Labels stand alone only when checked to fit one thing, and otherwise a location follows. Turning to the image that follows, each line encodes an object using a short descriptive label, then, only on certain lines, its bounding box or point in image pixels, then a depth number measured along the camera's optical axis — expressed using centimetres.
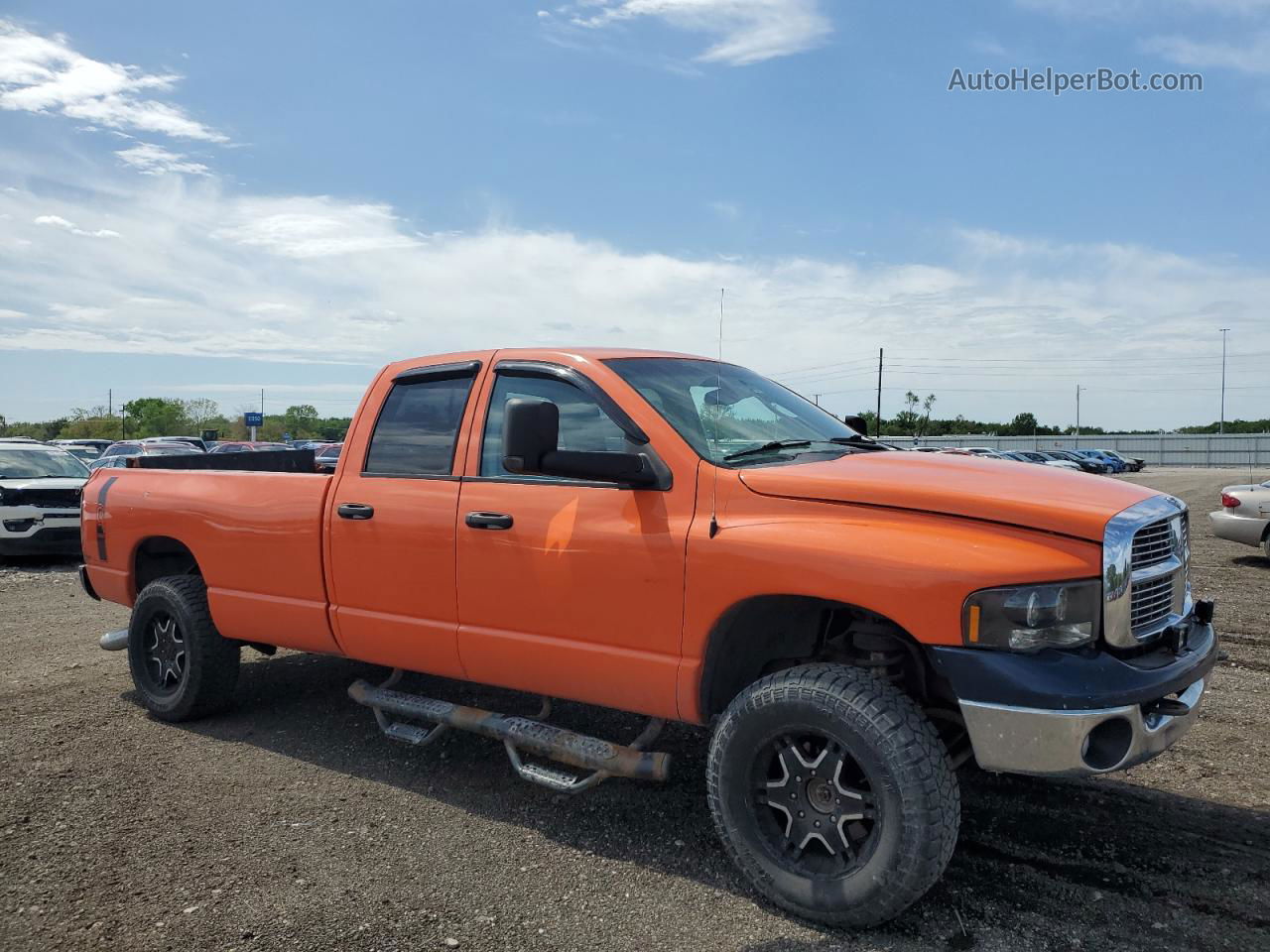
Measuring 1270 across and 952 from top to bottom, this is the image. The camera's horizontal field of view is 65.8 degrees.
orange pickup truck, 309
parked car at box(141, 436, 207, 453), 2869
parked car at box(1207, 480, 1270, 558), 1188
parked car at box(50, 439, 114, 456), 3371
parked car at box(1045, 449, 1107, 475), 5236
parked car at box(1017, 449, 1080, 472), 4284
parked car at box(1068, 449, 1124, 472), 5838
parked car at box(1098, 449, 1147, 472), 6078
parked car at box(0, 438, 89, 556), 1290
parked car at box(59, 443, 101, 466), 2957
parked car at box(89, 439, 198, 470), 2379
